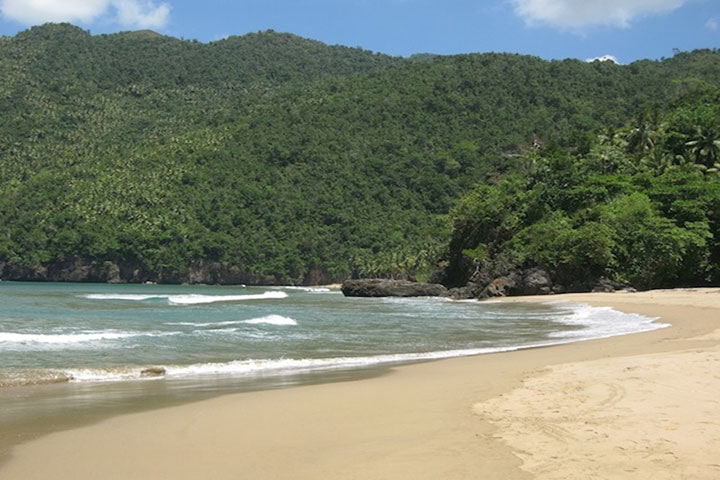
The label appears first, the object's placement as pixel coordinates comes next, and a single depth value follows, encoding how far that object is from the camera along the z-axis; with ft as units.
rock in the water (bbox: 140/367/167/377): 39.73
